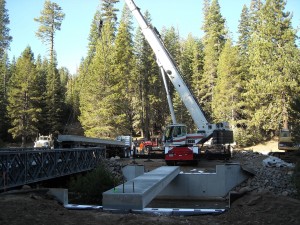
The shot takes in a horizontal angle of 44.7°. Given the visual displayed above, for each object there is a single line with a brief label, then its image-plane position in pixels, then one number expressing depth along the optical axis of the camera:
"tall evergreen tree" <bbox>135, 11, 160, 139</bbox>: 56.84
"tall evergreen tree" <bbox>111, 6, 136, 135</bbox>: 41.44
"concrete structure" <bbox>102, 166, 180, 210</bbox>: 9.25
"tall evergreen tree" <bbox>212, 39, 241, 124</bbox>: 45.44
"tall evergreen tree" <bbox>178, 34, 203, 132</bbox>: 56.51
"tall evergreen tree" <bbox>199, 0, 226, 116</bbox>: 54.69
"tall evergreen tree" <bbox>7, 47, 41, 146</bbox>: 46.75
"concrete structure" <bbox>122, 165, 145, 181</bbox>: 19.20
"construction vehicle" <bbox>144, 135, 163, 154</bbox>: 40.66
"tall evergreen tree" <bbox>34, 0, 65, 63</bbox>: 63.53
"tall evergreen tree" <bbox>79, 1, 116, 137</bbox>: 40.16
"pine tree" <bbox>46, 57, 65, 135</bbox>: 51.81
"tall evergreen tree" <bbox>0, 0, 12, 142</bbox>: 57.62
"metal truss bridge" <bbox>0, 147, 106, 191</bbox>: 12.81
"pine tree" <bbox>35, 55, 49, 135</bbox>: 51.17
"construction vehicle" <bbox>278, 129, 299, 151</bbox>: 28.71
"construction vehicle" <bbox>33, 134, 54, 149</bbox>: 38.32
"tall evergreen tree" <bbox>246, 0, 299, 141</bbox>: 38.16
